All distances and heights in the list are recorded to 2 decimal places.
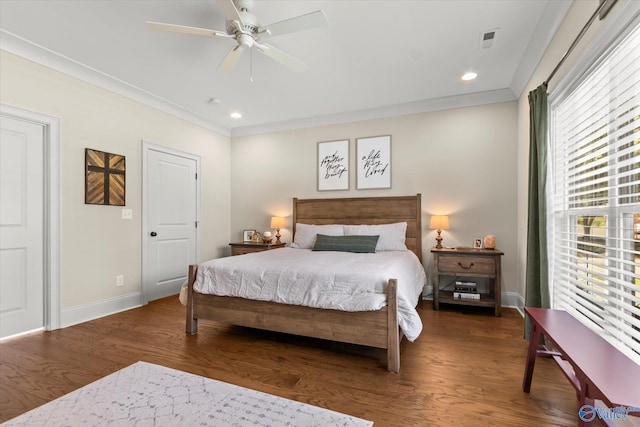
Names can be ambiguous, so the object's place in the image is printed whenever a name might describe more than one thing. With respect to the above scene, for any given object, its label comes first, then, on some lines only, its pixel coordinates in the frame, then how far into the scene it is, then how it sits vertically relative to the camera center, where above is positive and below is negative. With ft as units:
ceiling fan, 6.63 +4.29
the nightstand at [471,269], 11.11 -2.15
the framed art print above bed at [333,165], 14.93 +2.36
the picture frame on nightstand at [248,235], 16.52 -1.20
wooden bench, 3.50 -2.09
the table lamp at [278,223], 15.75 -0.53
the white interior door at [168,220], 12.89 -0.32
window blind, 4.97 +0.27
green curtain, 7.71 +0.08
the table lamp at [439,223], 12.50 -0.45
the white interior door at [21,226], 8.77 -0.38
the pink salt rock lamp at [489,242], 12.01 -1.18
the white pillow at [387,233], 12.51 -0.87
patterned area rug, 5.19 -3.56
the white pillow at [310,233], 13.53 -0.90
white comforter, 7.13 -1.78
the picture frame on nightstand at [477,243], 12.40 -1.28
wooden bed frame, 6.93 -2.76
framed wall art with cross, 10.64 +1.29
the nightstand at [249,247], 14.74 -1.67
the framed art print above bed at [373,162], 14.15 +2.37
